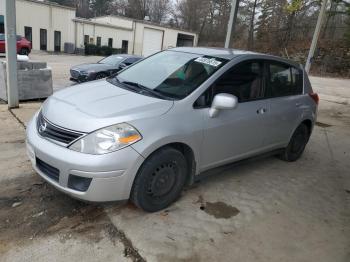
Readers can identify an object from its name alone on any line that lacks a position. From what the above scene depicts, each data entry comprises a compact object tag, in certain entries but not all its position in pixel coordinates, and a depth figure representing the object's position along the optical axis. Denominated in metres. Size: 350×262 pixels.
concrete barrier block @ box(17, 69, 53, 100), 7.37
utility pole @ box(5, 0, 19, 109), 6.42
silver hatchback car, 2.85
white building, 30.12
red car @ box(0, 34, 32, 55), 22.22
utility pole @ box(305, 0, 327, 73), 13.93
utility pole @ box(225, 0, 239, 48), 7.94
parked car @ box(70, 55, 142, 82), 11.75
